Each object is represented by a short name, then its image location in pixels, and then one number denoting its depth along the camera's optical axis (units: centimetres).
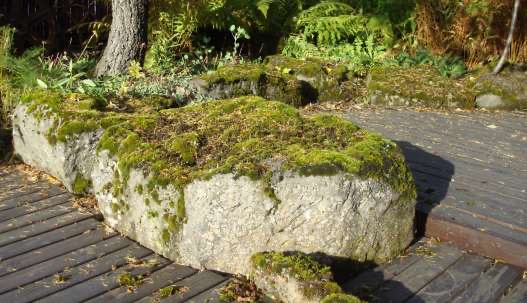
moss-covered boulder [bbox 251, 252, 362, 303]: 277
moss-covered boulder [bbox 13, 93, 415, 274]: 318
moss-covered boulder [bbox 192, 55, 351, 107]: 634
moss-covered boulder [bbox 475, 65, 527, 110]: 703
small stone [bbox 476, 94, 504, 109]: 706
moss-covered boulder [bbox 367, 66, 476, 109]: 701
